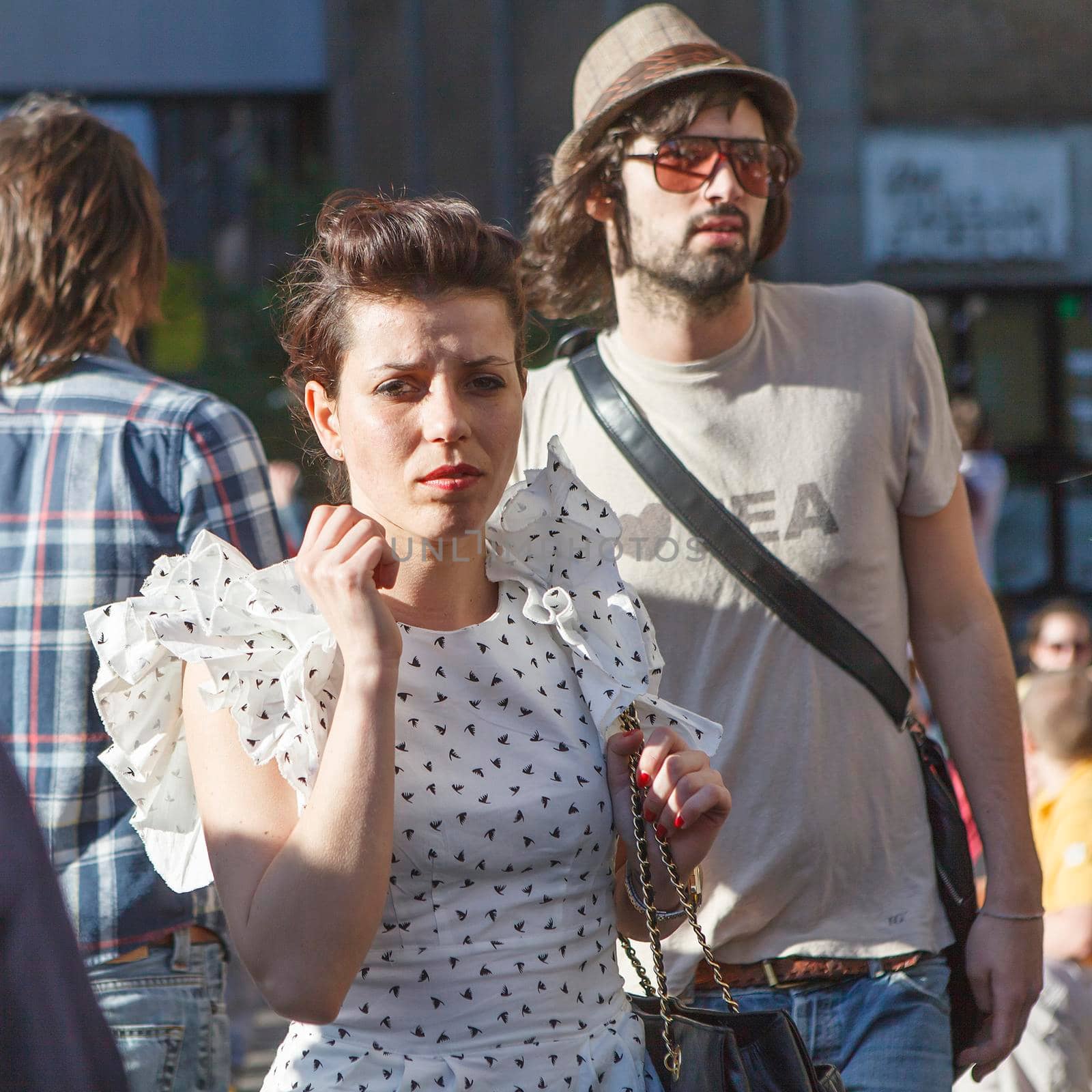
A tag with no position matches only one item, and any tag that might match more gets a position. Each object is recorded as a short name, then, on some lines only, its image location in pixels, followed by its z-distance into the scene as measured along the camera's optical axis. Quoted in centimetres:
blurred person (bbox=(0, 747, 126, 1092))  107
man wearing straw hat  268
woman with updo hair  187
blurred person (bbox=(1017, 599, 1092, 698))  600
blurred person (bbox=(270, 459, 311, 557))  765
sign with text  1350
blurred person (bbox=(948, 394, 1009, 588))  785
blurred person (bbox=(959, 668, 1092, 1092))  371
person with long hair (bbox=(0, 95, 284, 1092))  256
